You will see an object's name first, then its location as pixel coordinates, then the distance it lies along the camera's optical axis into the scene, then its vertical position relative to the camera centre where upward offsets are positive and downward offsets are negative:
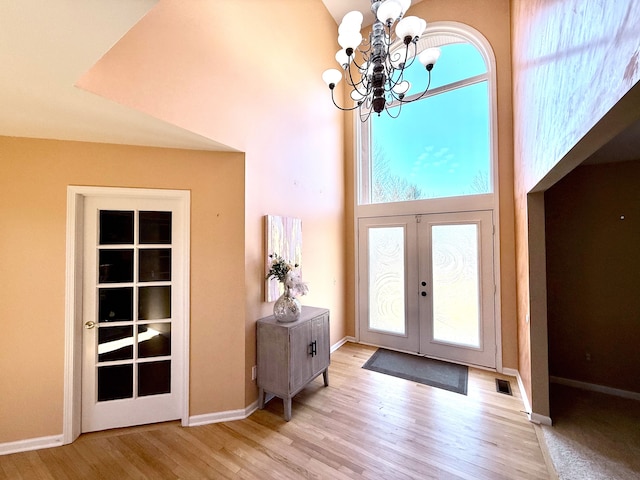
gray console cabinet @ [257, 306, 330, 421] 2.44 -1.13
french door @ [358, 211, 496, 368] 3.43 -0.63
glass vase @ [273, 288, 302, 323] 2.59 -0.67
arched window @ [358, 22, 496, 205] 3.59 +1.74
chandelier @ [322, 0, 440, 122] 1.94 +1.68
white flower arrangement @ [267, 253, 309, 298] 2.62 -0.34
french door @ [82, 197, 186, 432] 2.27 -0.62
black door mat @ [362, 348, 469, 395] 3.05 -1.69
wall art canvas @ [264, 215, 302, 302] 2.76 +0.03
